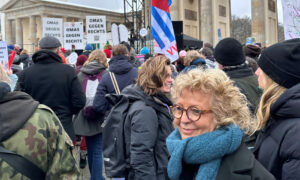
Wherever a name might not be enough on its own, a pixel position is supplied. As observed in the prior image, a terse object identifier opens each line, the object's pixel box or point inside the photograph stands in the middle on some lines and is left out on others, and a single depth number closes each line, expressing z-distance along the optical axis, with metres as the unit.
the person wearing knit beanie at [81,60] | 7.29
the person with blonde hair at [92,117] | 5.18
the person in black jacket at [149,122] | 2.92
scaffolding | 20.59
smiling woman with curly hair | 1.74
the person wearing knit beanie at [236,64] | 3.85
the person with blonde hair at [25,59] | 10.56
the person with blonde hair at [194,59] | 6.08
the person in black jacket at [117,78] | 4.79
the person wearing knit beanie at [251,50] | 5.89
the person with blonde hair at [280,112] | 1.84
